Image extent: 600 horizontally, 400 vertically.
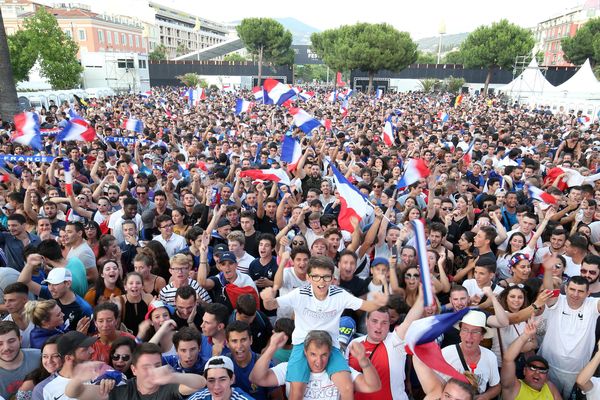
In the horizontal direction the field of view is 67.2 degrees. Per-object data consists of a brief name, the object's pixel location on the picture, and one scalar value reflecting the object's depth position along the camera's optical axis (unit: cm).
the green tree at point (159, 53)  7297
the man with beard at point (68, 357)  291
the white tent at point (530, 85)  3181
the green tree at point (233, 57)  7832
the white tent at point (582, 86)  2775
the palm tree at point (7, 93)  1581
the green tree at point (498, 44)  4722
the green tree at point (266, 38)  5859
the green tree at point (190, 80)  5447
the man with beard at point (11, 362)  315
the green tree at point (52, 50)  3266
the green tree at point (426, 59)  8310
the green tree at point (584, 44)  4945
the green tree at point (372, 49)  4522
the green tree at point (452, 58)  7325
